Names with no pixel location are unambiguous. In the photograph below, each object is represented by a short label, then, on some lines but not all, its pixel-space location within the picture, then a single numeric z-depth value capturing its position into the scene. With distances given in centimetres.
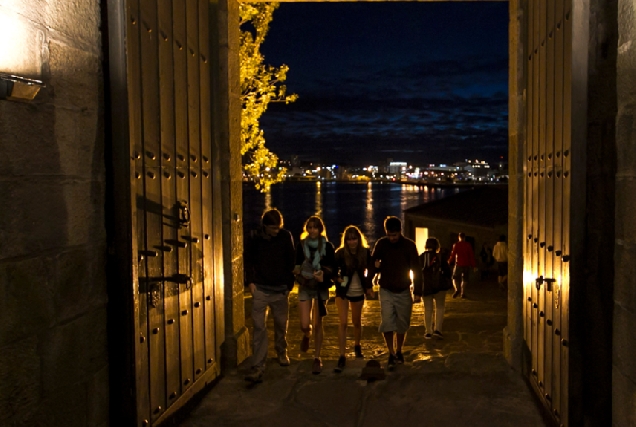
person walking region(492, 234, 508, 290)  1366
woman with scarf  639
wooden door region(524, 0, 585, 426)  428
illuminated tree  1308
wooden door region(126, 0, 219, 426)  430
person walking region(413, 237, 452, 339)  808
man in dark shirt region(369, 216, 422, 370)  651
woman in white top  658
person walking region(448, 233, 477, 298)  1266
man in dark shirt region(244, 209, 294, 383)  613
